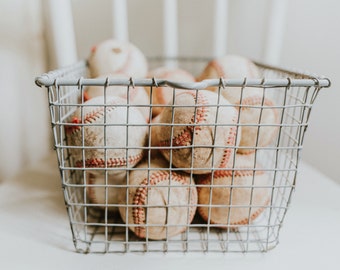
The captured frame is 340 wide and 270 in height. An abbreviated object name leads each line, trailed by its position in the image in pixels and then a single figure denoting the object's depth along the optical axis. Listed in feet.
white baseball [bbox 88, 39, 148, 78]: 2.29
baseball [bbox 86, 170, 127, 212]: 1.76
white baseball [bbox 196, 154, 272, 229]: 1.73
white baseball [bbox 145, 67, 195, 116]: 2.09
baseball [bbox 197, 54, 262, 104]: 2.15
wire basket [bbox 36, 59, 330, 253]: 1.51
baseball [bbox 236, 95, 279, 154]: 1.83
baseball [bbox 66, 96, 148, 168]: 1.58
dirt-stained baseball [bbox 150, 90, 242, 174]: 1.55
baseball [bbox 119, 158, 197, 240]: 1.63
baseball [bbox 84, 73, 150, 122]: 1.93
